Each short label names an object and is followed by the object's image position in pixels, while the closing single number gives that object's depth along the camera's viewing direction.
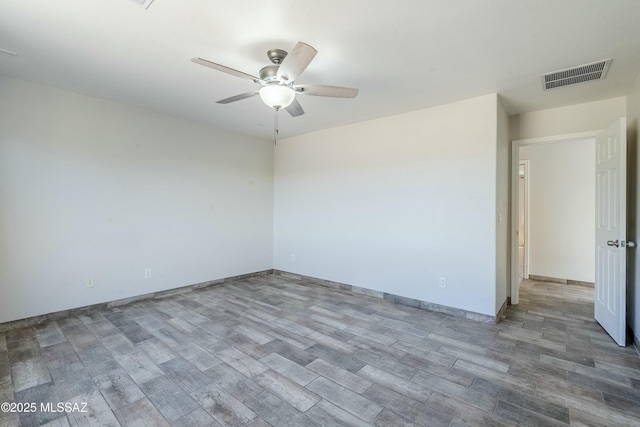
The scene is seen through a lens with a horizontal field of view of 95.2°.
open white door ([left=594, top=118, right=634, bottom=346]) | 2.72
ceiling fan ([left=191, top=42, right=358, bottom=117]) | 2.04
